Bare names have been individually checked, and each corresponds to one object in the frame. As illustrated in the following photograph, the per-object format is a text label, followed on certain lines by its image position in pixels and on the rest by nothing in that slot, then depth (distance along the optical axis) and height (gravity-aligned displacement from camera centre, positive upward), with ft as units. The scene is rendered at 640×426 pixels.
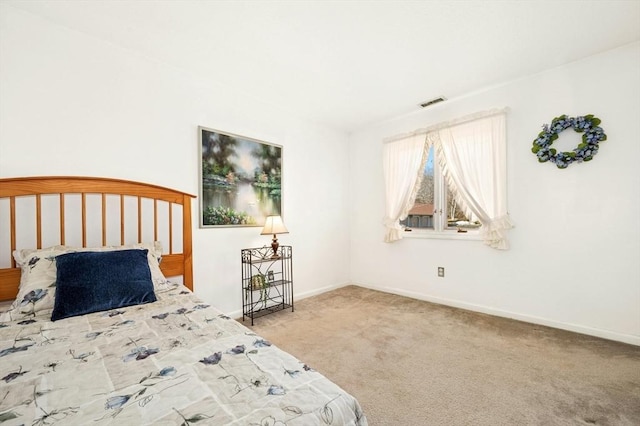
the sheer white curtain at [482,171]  9.70 +1.51
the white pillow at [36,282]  5.04 -1.23
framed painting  9.31 +1.33
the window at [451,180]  9.82 +1.30
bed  2.61 -1.79
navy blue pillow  5.09 -1.29
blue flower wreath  8.12 +2.15
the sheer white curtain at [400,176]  12.00 +1.66
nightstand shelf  10.13 -2.60
